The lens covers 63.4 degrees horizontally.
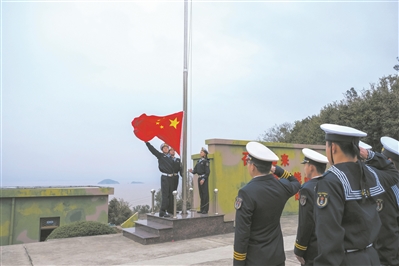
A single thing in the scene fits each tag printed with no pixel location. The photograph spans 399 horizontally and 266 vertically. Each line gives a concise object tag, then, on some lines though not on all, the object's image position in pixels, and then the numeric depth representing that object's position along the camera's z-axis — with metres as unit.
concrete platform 6.44
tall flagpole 7.35
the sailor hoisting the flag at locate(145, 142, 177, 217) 7.16
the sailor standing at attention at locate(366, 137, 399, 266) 2.61
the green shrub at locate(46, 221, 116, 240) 7.12
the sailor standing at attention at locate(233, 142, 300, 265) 2.48
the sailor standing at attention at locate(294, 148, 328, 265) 2.68
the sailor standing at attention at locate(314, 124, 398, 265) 1.79
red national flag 7.13
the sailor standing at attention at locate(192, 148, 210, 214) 7.60
